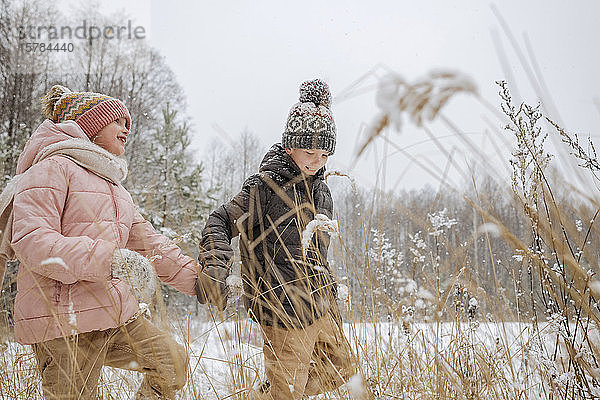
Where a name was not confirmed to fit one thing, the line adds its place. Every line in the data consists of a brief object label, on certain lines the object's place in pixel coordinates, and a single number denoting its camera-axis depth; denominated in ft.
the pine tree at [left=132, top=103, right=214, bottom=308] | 35.50
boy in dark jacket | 6.70
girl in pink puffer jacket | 5.48
